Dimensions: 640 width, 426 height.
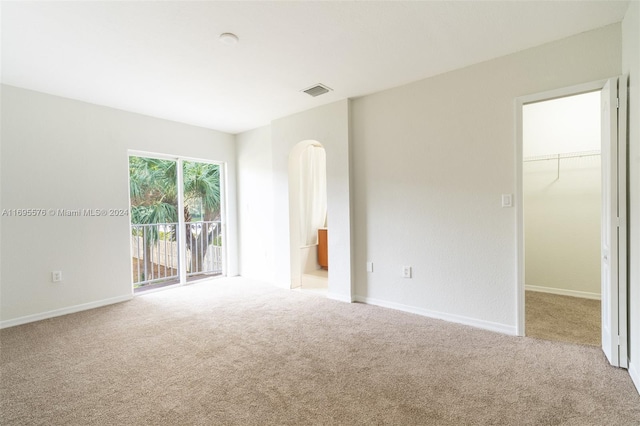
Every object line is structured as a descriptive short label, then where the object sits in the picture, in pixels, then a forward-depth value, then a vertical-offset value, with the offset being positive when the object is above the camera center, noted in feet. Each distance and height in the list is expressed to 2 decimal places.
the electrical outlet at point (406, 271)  10.50 -2.41
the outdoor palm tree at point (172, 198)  13.83 +0.70
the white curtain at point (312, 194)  17.13 +0.86
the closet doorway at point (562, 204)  11.46 -0.04
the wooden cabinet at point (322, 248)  17.76 -2.55
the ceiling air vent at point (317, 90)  10.50 +4.46
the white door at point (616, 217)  6.54 -0.36
